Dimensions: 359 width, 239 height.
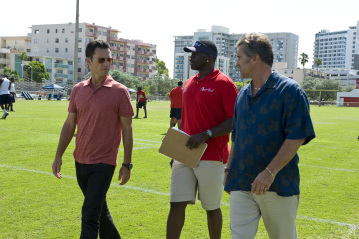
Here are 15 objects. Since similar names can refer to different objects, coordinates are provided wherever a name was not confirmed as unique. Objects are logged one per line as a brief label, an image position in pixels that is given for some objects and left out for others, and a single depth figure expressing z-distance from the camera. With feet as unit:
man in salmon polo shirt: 13.35
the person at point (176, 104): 54.60
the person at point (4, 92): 69.56
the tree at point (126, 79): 312.79
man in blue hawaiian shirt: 10.35
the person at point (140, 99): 89.30
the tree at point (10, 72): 344.04
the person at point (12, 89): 83.82
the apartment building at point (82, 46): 384.47
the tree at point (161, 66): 500.33
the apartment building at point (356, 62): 442.09
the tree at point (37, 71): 346.33
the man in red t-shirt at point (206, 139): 14.29
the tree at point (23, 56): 370.96
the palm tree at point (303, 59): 496.64
